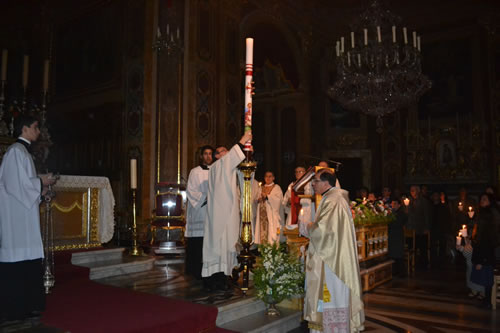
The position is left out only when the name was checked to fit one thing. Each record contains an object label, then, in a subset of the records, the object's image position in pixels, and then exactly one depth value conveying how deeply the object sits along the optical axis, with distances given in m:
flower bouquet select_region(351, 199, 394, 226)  7.15
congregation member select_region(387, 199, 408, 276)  8.85
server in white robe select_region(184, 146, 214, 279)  5.12
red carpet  3.42
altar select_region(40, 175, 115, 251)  6.31
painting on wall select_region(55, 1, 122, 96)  11.52
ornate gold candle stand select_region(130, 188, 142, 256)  7.02
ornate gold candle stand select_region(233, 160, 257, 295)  4.41
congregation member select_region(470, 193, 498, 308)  6.01
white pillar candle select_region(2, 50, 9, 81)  6.06
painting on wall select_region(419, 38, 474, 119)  14.90
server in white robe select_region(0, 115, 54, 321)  3.39
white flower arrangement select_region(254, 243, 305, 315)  4.43
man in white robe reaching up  4.57
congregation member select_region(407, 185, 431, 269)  10.74
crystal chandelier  9.11
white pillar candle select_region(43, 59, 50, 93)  6.22
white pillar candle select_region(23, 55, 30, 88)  6.32
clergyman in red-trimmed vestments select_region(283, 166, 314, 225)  6.78
